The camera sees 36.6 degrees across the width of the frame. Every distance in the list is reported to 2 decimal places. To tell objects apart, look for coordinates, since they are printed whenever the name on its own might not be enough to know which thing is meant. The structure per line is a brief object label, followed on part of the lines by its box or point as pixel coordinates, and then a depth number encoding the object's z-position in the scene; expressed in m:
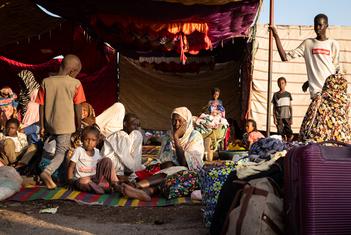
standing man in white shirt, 6.19
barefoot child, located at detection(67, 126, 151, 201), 5.48
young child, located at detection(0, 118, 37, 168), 6.60
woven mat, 4.93
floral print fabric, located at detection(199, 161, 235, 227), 3.87
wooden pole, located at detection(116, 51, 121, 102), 14.25
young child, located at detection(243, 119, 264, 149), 8.09
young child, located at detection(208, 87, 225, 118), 9.91
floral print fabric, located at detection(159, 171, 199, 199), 5.09
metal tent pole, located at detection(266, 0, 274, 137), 6.21
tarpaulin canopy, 7.70
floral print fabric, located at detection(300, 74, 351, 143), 5.05
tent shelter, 7.95
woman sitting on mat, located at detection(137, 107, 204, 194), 5.60
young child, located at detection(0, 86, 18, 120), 9.22
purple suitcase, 2.73
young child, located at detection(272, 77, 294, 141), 9.80
